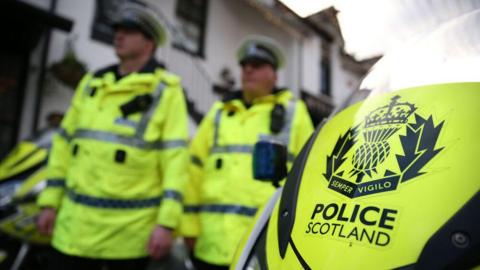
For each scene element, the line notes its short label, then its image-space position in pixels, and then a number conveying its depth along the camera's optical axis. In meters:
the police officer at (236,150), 2.31
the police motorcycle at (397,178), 0.75
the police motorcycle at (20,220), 2.78
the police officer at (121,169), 2.07
